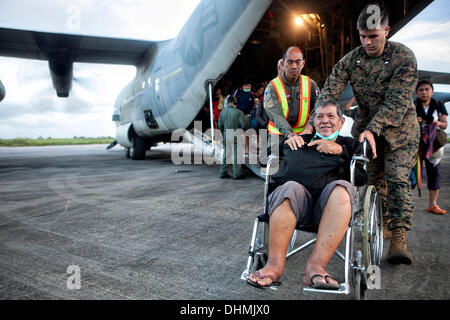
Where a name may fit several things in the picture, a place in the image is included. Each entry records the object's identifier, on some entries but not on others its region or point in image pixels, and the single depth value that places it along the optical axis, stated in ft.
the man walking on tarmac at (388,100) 7.91
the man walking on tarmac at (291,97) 10.64
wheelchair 5.56
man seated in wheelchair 5.81
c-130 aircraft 20.52
